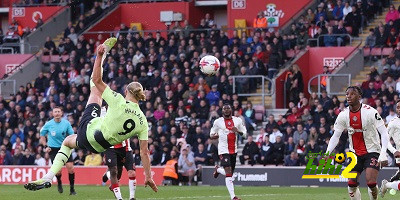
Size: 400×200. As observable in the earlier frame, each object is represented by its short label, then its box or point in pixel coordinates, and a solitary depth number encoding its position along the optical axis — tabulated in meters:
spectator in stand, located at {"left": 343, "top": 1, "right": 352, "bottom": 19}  38.34
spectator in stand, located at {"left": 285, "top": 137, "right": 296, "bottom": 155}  31.84
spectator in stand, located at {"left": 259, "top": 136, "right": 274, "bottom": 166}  31.83
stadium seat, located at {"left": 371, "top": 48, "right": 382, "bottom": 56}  36.91
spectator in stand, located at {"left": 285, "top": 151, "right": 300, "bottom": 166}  31.05
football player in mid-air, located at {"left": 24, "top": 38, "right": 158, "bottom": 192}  16.08
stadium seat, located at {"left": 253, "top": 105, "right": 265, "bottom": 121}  35.53
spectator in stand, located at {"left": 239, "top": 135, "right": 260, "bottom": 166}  32.31
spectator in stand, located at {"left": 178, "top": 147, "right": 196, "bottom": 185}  31.64
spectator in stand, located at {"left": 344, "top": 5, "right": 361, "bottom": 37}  38.03
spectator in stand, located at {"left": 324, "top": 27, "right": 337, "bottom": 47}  37.94
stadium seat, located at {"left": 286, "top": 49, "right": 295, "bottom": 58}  38.16
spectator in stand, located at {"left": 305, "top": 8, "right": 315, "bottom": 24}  39.25
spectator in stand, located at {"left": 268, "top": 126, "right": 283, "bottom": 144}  32.76
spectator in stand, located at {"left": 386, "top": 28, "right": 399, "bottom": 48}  36.09
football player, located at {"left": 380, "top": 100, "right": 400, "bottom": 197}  20.14
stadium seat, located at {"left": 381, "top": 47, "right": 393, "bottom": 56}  36.34
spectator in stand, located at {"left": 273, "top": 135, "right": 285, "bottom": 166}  31.81
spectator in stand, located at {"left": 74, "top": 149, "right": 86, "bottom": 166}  34.53
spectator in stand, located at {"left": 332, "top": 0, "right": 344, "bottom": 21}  38.47
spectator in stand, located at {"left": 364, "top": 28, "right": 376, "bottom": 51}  36.94
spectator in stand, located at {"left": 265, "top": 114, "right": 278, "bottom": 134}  33.19
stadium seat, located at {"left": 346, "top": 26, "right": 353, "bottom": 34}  38.25
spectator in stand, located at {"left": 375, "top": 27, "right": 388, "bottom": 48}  36.31
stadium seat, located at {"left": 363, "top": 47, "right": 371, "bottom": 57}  37.16
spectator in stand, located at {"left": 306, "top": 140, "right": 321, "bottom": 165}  30.87
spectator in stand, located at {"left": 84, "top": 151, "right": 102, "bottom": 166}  33.97
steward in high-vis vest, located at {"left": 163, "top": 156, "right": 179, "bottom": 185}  31.58
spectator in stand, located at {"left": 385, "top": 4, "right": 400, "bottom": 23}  37.00
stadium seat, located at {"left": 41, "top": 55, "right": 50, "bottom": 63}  43.69
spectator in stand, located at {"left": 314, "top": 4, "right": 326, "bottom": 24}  38.69
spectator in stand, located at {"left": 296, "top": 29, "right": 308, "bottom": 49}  38.59
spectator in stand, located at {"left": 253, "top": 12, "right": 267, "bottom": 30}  40.78
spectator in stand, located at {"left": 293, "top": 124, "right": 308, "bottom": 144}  32.06
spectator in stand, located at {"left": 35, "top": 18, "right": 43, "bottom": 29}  45.62
